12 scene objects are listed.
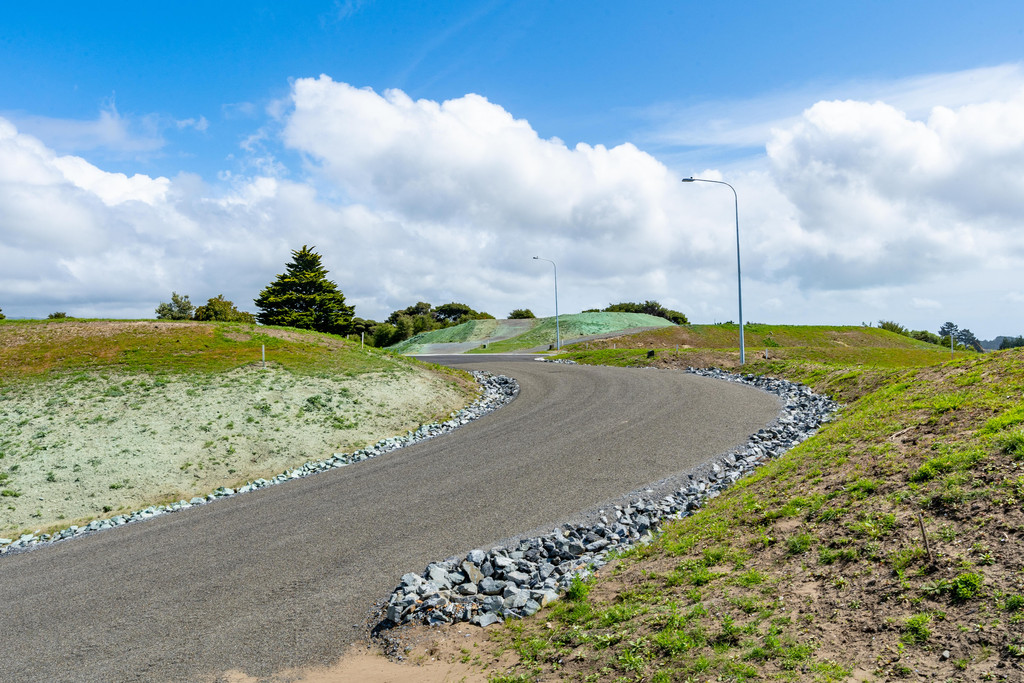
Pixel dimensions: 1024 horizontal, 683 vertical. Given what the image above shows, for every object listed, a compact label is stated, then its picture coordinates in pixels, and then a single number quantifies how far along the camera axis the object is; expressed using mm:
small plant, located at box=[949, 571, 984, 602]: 5391
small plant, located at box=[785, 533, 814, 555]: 6926
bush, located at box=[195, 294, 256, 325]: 73625
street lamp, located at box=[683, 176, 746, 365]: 28828
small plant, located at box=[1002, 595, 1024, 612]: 5137
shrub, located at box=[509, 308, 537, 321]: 103594
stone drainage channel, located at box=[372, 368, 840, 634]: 7438
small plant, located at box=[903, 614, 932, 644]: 5129
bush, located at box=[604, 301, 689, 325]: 105812
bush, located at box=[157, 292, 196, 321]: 79162
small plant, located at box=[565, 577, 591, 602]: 7242
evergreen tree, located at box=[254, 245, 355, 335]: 65125
